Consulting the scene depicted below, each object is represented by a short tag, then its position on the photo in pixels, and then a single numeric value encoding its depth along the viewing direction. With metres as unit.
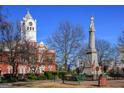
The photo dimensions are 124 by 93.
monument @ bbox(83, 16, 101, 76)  22.47
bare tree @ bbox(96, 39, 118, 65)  26.91
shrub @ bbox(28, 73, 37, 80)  20.25
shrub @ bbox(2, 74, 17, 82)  19.08
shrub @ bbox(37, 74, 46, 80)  20.57
